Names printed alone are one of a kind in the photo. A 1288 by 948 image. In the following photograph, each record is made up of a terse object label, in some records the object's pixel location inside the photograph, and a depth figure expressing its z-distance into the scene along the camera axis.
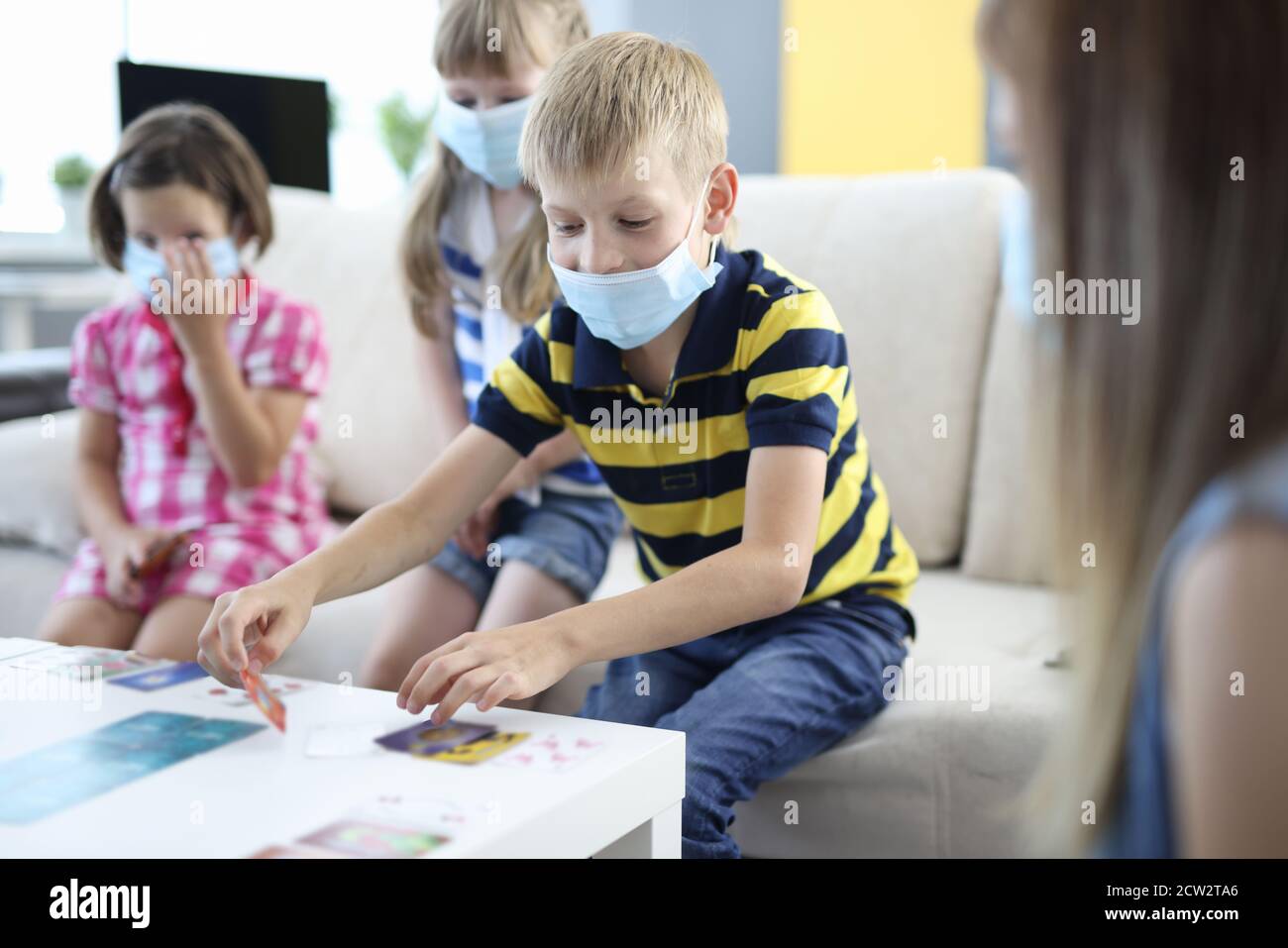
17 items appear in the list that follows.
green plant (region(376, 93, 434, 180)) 3.86
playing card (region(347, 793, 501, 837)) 0.72
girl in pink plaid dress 1.59
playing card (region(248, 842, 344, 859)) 0.69
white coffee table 0.73
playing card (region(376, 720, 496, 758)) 0.86
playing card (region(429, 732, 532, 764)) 0.83
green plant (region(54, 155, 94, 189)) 3.58
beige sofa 1.25
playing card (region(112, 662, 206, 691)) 1.03
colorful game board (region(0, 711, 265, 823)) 0.80
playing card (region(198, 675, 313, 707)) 0.98
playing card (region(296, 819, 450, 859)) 0.69
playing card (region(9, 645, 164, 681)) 1.08
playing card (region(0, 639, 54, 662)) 1.14
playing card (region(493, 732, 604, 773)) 0.82
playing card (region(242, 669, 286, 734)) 0.90
